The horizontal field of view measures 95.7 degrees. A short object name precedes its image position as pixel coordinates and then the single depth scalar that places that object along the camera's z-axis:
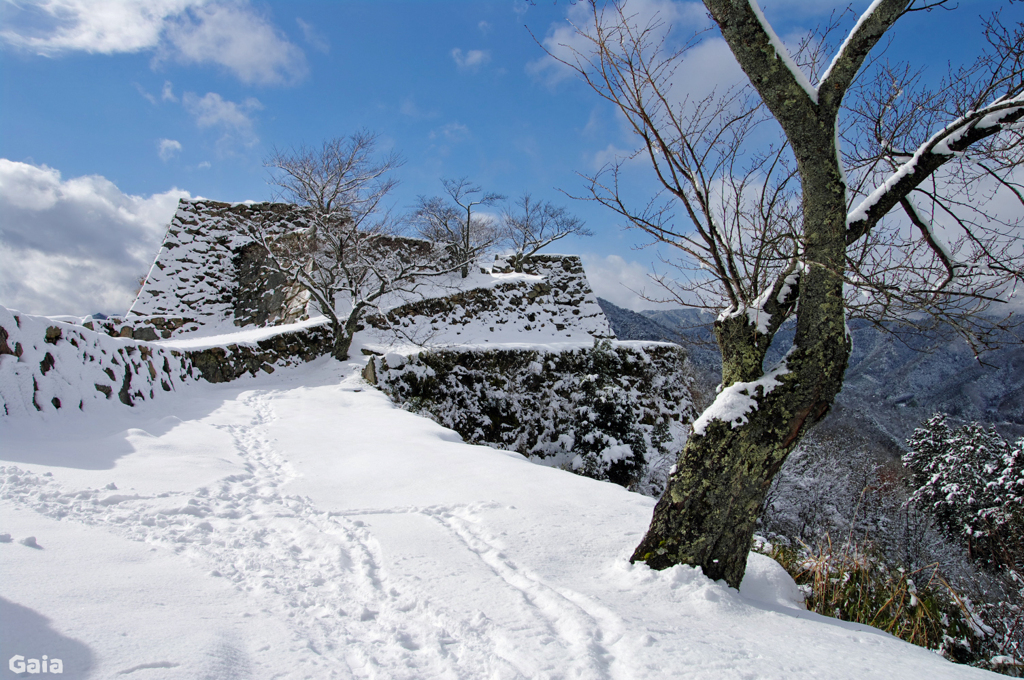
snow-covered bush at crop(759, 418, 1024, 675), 2.83
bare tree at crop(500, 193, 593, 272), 18.53
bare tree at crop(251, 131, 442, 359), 9.37
